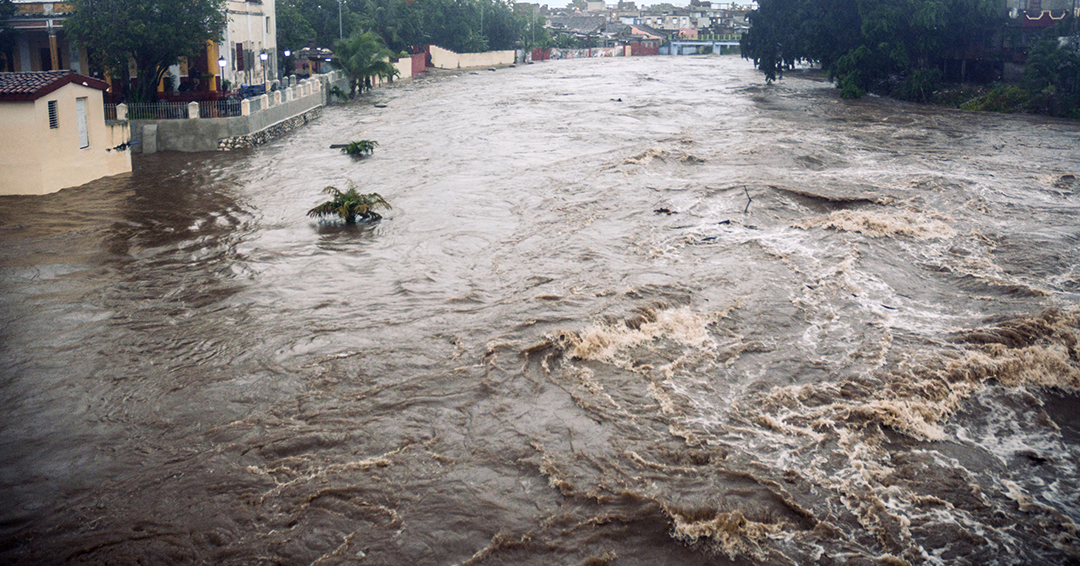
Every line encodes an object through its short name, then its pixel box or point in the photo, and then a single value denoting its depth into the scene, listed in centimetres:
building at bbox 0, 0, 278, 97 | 2975
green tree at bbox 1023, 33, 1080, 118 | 3262
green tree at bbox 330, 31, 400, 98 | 4538
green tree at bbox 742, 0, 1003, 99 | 3716
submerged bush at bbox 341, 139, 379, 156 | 2603
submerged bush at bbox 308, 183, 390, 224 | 1728
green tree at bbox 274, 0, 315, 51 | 4700
